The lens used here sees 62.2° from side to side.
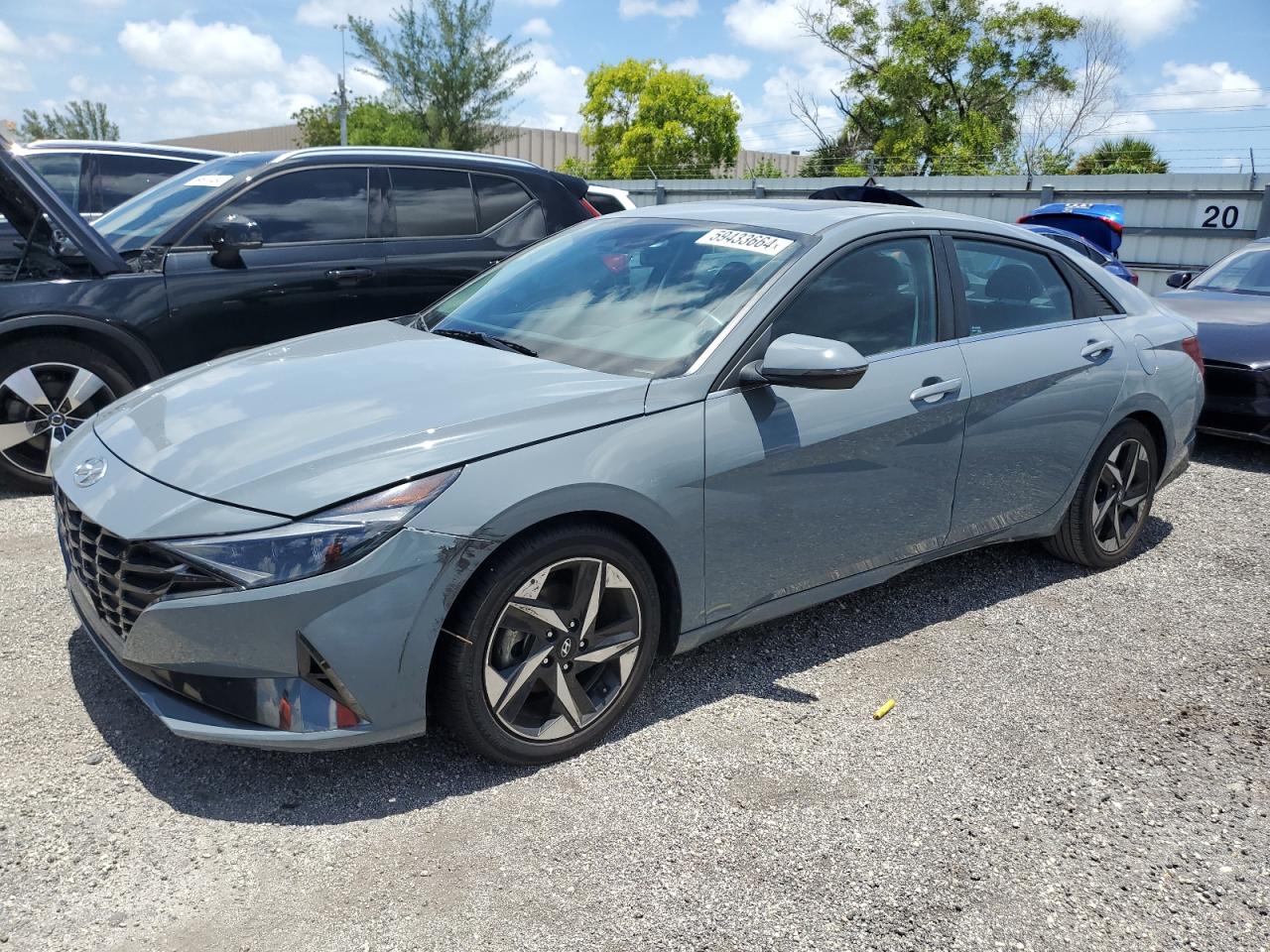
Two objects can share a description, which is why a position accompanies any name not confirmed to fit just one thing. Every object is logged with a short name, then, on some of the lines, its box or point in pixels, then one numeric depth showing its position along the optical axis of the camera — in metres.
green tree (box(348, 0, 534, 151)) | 44.84
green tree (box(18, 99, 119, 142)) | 56.62
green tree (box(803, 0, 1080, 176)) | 40.59
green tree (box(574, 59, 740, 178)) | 50.00
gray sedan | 2.57
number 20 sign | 14.94
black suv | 5.07
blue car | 11.14
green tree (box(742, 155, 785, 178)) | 31.88
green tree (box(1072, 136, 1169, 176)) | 26.50
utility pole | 43.91
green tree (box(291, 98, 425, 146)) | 45.94
